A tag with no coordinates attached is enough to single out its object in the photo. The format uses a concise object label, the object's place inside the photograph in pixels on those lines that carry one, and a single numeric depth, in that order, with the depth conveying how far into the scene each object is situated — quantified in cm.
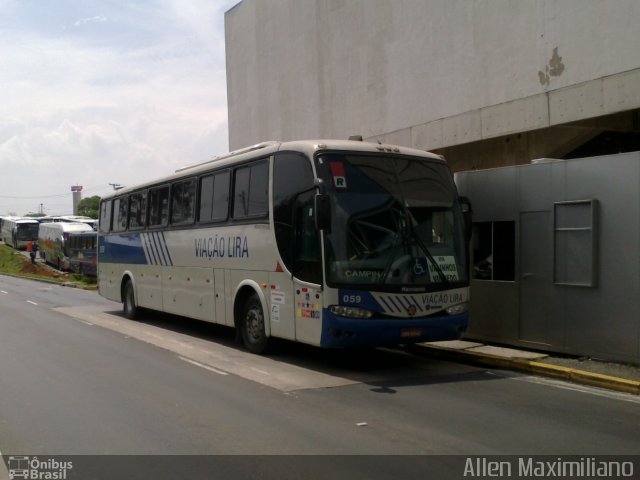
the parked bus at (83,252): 3641
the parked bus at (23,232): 6159
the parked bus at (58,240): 4231
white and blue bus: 914
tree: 13612
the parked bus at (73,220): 4676
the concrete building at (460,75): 1485
